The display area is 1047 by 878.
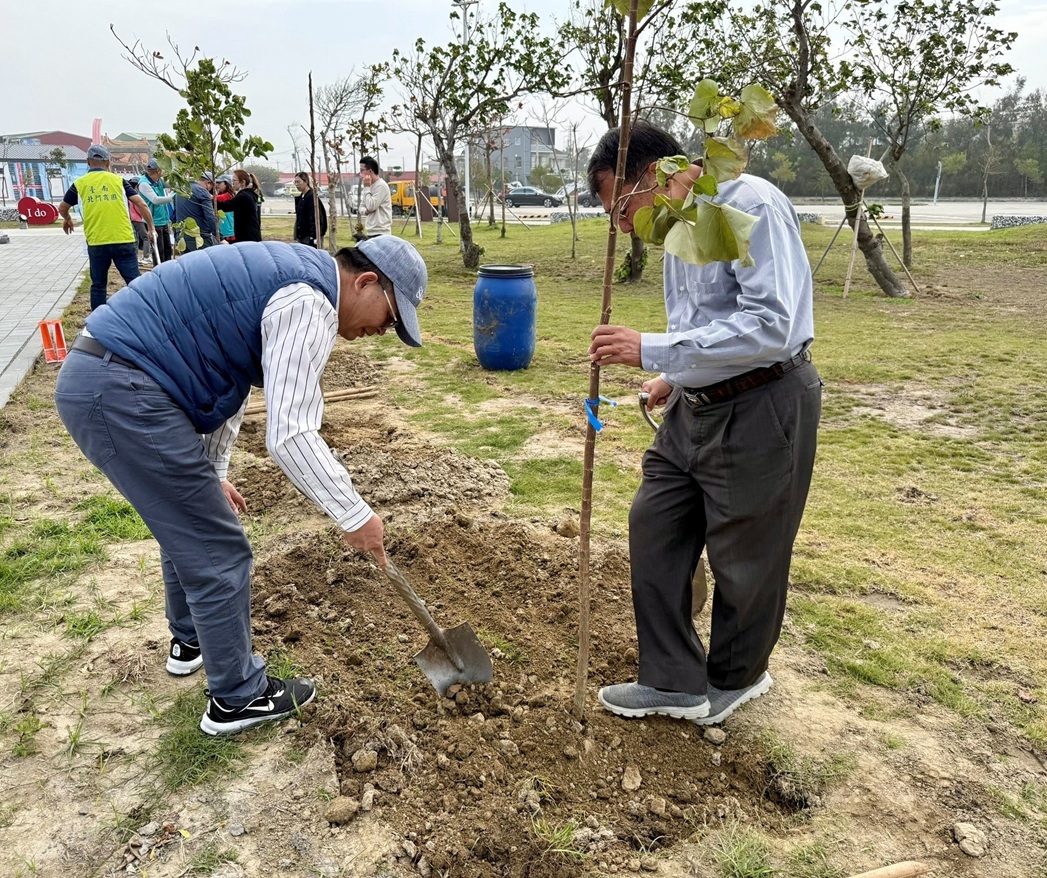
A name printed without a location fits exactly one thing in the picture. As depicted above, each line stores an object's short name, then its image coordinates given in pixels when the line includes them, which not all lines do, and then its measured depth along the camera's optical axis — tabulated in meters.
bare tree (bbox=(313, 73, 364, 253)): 13.68
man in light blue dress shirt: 1.91
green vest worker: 8.07
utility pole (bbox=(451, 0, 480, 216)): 19.23
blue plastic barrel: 6.96
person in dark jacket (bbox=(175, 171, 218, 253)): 8.48
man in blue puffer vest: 1.89
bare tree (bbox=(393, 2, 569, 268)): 12.84
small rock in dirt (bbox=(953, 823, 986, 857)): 2.00
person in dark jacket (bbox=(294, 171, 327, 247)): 10.31
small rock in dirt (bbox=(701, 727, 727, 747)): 2.42
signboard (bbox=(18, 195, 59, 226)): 26.03
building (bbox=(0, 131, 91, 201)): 44.72
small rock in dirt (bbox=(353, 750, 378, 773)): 2.24
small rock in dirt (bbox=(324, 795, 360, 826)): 2.08
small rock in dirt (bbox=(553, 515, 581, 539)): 3.77
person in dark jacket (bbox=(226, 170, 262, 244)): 9.66
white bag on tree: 10.12
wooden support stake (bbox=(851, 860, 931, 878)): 1.82
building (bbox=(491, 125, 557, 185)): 63.04
